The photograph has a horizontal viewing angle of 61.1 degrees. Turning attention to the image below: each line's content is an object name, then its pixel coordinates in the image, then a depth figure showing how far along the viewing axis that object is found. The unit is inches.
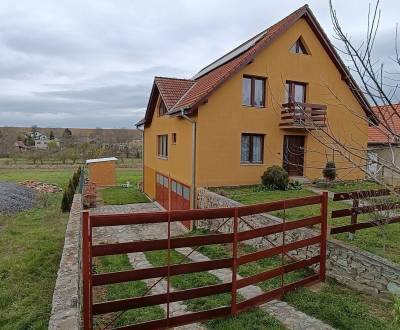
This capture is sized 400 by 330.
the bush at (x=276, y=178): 559.5
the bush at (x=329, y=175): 604.0
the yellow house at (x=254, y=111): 542.9
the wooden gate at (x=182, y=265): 163.8
